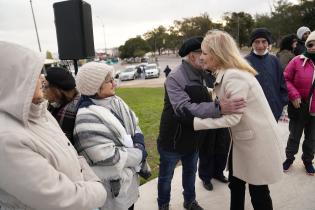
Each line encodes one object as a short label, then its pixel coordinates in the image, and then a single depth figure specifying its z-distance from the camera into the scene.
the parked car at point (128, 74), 24.69
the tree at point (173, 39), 56.20
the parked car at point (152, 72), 22.85
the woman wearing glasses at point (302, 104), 2.94
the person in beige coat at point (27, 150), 1.03
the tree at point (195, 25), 51.39
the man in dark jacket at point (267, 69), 2.81
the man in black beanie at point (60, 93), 1.84
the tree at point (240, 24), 48.24
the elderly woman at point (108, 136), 1.61
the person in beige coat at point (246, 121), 1.83
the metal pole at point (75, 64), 3.23
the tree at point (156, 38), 65.05
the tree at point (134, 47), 65.72
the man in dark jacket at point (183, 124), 2.20
